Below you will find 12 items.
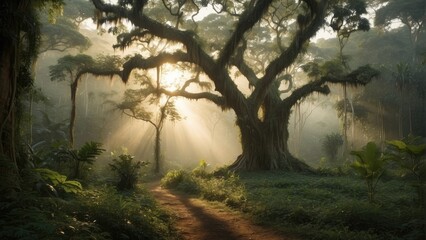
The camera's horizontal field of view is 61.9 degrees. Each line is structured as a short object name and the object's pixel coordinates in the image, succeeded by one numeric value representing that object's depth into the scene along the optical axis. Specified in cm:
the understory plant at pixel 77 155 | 1062
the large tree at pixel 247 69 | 1574
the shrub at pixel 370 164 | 843
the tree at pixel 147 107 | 2385
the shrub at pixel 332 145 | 3100
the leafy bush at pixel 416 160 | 793
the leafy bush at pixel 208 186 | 1080
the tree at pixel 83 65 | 1871
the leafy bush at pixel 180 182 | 1440
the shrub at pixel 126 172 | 1255
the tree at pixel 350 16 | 1731
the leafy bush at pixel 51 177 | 614
